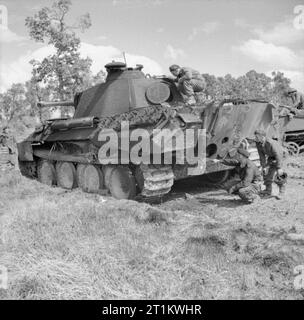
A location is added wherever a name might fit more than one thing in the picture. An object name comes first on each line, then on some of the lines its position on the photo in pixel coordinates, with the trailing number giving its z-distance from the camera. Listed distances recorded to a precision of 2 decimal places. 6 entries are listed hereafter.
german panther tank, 7.89
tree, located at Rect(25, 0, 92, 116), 23.67
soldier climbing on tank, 9.42
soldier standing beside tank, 8.32
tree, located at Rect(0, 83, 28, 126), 63.19
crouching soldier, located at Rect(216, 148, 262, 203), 7.94
